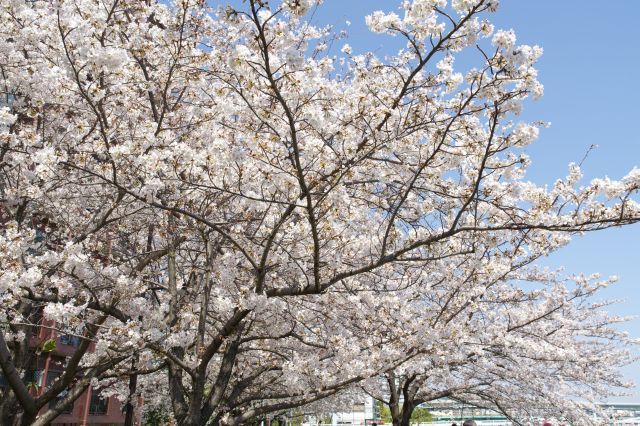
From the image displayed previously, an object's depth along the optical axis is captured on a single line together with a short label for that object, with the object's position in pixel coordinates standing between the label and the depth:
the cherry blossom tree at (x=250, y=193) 6.13
